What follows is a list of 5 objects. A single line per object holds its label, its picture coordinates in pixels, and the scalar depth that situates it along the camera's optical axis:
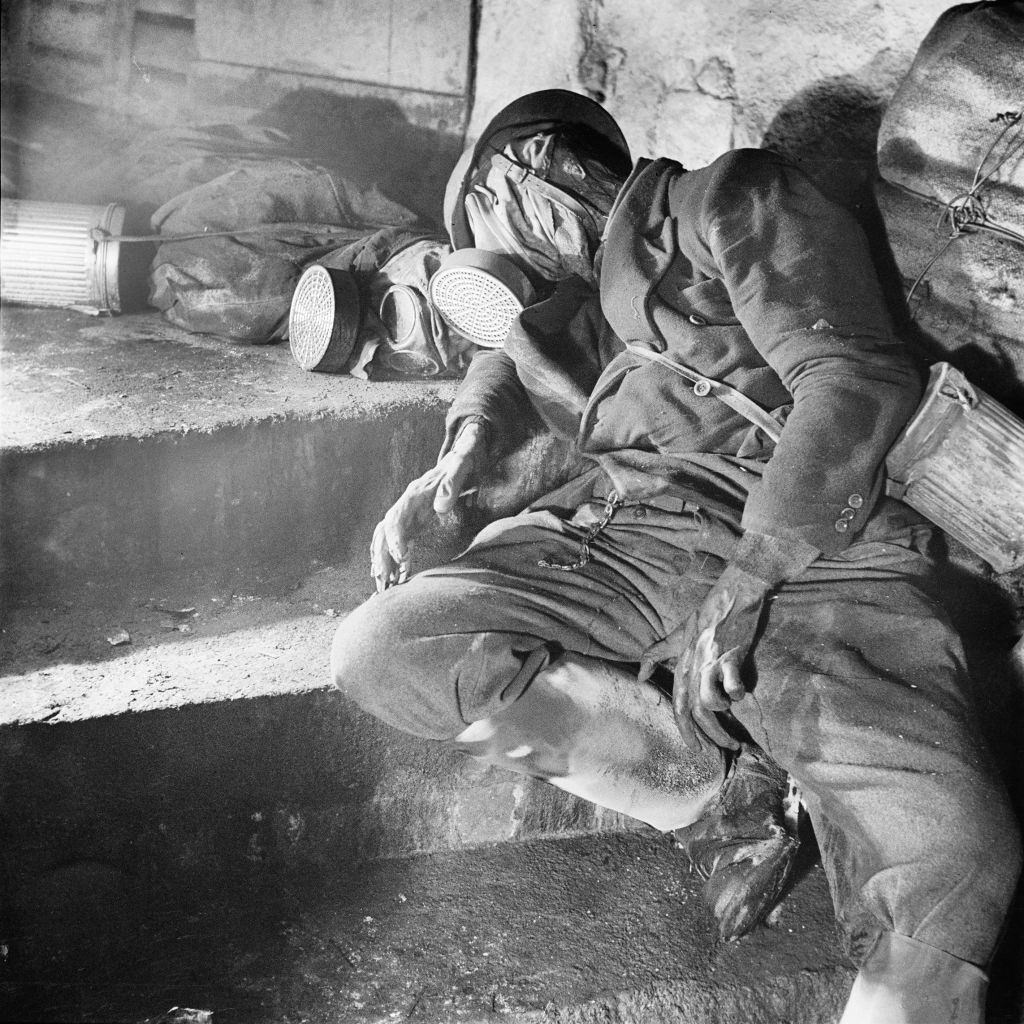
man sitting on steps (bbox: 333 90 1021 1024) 1.81
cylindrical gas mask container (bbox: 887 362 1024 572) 1.99
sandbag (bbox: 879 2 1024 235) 2.16
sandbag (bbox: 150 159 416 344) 3.78
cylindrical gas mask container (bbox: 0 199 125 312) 3.80
